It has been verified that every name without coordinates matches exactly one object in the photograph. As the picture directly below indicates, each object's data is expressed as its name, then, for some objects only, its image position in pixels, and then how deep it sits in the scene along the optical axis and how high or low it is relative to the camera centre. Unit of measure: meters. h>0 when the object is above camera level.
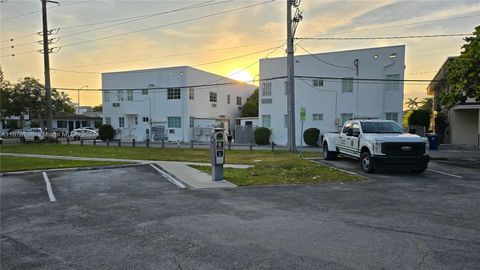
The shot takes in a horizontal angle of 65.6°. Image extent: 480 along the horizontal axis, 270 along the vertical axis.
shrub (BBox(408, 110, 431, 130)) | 33.56 +0.32
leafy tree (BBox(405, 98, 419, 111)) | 67.12 +3.37
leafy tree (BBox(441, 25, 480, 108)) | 16.14 +2.11
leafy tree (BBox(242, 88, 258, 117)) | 48.66 +1.95
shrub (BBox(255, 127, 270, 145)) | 33.81 -1.21
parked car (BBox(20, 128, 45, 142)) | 40.91 -1.29
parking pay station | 11.68 -0.91
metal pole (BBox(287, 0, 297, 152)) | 23.69 +2.66
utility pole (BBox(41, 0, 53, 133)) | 35.25 +5.74
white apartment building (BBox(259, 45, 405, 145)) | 29.81 +2.91
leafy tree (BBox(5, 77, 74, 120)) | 48.69 +3.55
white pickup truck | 12.59 -0.85
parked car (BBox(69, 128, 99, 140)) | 48.06 -1.29
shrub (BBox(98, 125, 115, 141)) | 43.03 -0.94
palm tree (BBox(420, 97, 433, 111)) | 58.56 +3.17
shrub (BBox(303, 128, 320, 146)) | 31.73 -1.17
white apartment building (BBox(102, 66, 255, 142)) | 40.16 +2.35
